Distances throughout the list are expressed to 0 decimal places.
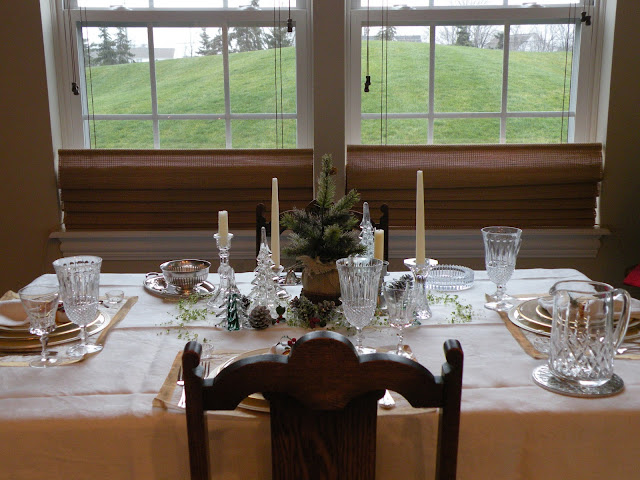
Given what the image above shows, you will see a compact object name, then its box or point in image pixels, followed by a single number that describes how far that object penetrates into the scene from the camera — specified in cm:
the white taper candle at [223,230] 161
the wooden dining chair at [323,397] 79
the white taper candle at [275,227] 171
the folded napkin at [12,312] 143
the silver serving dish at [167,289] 171
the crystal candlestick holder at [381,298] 161
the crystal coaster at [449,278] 179
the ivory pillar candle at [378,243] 157
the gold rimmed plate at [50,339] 134
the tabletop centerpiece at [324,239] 153
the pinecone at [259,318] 147
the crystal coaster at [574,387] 111
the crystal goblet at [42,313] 123
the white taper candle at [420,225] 154
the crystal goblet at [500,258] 158
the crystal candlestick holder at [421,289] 151
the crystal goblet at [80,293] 128
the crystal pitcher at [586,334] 109
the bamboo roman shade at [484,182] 281
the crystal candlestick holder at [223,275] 159
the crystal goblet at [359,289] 121
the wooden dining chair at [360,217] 217
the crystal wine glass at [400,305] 126
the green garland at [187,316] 144
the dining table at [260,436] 104
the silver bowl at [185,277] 175
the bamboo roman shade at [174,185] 284
